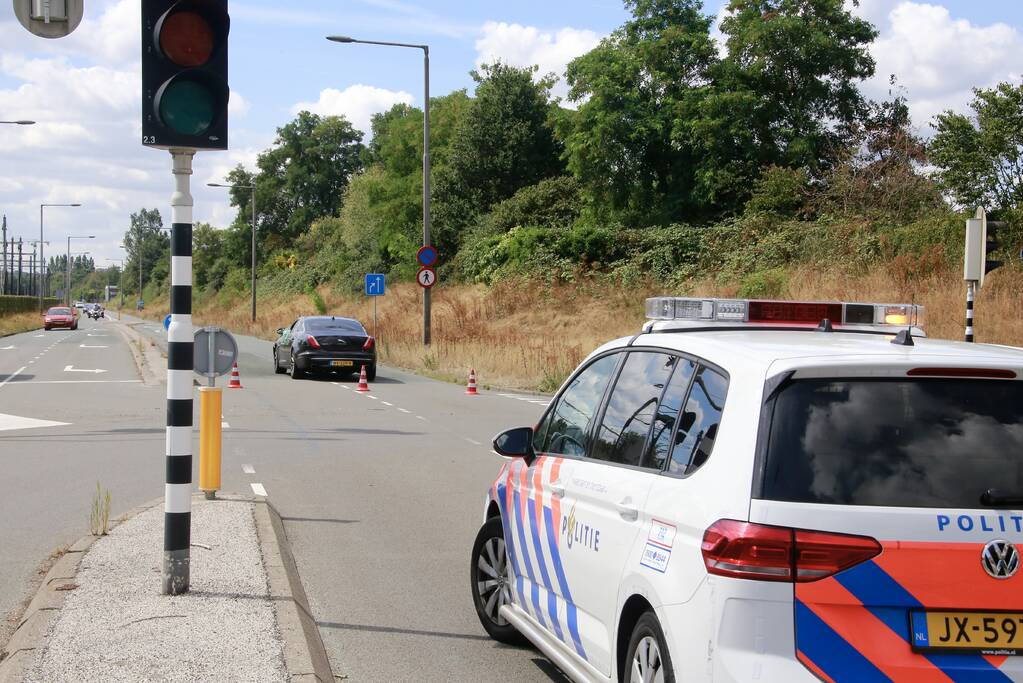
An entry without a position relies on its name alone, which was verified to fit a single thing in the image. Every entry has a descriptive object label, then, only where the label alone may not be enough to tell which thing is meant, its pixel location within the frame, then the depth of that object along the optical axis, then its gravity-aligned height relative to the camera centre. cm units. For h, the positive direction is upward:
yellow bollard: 888 -118
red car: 7756 -230
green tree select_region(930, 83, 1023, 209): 2666 +361
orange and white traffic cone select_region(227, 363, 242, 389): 2520 -199
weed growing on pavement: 834 -165
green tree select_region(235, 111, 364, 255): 9850 +941
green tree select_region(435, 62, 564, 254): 5650 +681
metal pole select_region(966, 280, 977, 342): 1748 +1
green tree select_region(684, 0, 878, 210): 3994 +728
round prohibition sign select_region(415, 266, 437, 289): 3178 +45
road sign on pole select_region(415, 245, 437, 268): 3131 +101
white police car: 350 -65
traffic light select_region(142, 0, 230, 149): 631 +113
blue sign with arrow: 3575 +29
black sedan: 2773 -135
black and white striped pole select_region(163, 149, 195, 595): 655 -61
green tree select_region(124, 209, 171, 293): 17850 +489
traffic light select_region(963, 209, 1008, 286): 1761 +96
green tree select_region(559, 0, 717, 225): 4316 +689
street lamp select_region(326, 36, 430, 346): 3262 +402
